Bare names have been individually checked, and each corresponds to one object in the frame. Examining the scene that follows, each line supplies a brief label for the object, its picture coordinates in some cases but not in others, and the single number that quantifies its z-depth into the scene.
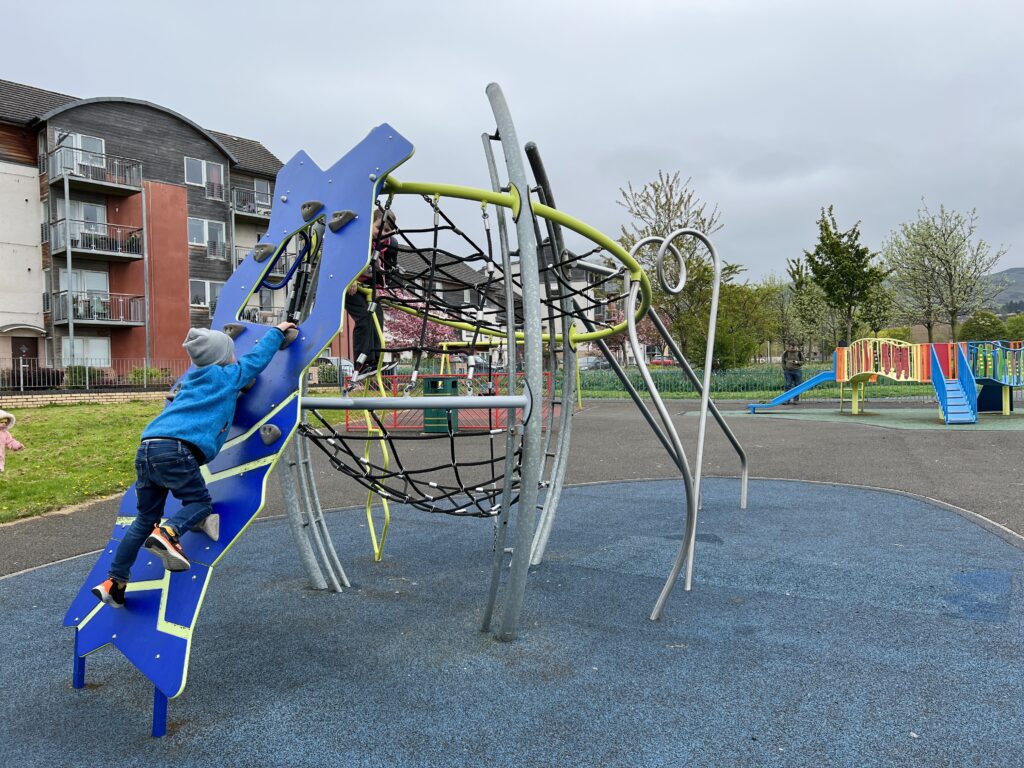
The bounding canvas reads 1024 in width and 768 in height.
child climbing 2.57
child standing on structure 3.52
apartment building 23.22
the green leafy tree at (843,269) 21.62
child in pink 3.57
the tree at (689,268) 21.33
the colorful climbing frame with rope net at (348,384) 2.55
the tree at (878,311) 24.53
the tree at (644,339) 32.09
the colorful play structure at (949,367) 12.52
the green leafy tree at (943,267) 26.97
